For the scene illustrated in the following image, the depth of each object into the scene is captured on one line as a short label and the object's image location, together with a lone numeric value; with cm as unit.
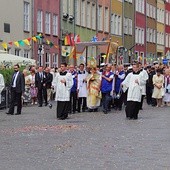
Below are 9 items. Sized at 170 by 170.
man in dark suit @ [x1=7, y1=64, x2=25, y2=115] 2675
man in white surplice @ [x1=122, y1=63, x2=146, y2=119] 2397
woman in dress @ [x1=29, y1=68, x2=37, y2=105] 3438
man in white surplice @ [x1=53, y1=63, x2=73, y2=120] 2419
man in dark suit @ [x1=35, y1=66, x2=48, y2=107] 3281
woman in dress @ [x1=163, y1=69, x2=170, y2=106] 3408
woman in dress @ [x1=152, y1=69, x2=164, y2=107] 3359
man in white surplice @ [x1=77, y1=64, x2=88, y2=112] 2839
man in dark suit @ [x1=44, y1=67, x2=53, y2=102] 3409
